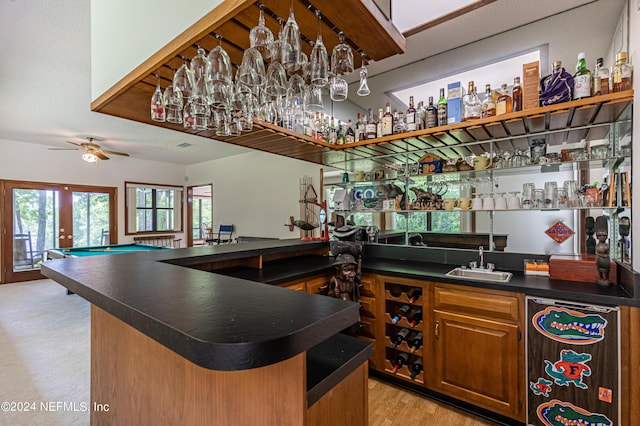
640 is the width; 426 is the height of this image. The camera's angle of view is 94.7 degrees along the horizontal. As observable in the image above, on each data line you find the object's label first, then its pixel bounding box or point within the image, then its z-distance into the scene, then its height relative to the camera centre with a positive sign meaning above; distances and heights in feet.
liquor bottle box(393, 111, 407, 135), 8.76 +2.66
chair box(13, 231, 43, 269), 20.29 -2.74
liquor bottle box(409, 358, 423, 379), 7.48 -4.01
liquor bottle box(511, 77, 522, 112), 7.05 +2.74
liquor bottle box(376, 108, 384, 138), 9.14 +2.66
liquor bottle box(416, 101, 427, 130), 8.43 +2.70
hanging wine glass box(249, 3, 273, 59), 4.04 +2.46
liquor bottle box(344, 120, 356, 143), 9.77 +2.59
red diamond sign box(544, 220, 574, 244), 7.82 -0.55
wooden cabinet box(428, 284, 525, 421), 6.10 -3.00
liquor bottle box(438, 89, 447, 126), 8.05 +2.75
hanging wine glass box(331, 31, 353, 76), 4.59 +2.48
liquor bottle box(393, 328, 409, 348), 7.77 -3.28
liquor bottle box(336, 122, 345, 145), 9.84 +2.49
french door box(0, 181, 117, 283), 19.99 -0.58
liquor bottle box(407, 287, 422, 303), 7.62 -2.14
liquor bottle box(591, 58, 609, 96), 6.16 +2.73
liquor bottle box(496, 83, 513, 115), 7.09 +2.60
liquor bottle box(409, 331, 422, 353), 7.54 -3.37
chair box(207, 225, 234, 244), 23.98 -1.85
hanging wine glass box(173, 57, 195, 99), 5.08 +2.34
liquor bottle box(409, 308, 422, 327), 7.53 -2.74
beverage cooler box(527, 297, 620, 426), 5.32 -2.87
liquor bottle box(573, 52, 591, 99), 6.25 +2.75
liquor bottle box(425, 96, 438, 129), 8.20 +2.64
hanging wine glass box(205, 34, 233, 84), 4.59 +2.34
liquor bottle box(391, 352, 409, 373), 7.75 -3.96
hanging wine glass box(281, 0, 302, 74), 3.94 +2.40
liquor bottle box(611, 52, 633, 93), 5.93 +2.76
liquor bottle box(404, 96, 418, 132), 8.51 +2.66
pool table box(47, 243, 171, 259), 14.97 -2.13
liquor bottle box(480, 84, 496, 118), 7.28 +2.61
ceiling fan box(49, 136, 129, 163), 17.31 +3.61
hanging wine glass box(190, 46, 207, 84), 4.73 +2.41
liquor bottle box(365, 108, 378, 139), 9.27 +2.61
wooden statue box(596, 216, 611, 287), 6.01 -0.86
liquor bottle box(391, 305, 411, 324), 7.76 -2.67
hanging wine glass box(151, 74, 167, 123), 5.79 +2.16
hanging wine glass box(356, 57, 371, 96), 5.28 +2.38
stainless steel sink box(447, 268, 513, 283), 7.20 -1.59
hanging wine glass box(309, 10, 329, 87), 4.36 +2.35
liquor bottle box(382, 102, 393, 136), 8.89 +2.68
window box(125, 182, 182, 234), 25.70 +0.45
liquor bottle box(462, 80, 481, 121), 7.48 +2.74
